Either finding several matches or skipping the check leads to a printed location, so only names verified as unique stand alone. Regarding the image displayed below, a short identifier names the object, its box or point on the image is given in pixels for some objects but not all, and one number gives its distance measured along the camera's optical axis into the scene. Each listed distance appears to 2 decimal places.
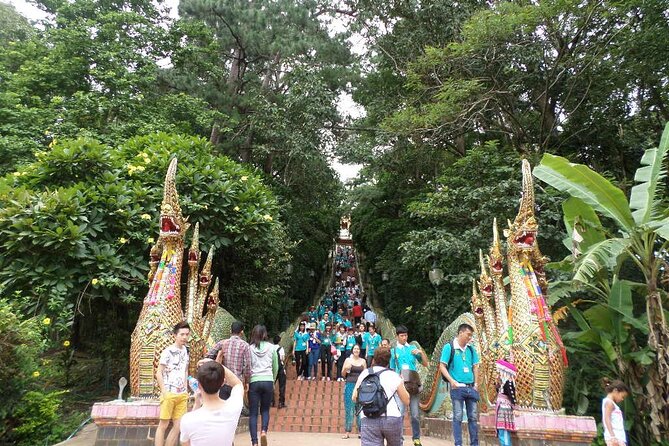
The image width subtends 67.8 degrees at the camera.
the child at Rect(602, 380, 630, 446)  4.61
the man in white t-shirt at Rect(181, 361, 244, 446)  2.64
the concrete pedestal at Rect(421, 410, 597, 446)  5.07
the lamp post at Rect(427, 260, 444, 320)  11.77
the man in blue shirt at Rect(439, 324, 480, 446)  5.55
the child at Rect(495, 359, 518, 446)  5.26
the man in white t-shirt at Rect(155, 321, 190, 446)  4.58
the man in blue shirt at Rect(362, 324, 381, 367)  10.37
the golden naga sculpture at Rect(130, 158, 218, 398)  5.70
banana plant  6.29
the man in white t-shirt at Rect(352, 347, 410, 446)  3.79
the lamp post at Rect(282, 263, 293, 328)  18.28
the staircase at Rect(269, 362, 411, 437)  8.77
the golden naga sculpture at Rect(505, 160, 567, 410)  5.50
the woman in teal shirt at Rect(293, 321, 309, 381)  11.74
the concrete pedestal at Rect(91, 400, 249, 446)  5.31
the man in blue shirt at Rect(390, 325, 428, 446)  5.96
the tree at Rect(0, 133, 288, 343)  7.57
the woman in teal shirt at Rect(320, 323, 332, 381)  11.94
